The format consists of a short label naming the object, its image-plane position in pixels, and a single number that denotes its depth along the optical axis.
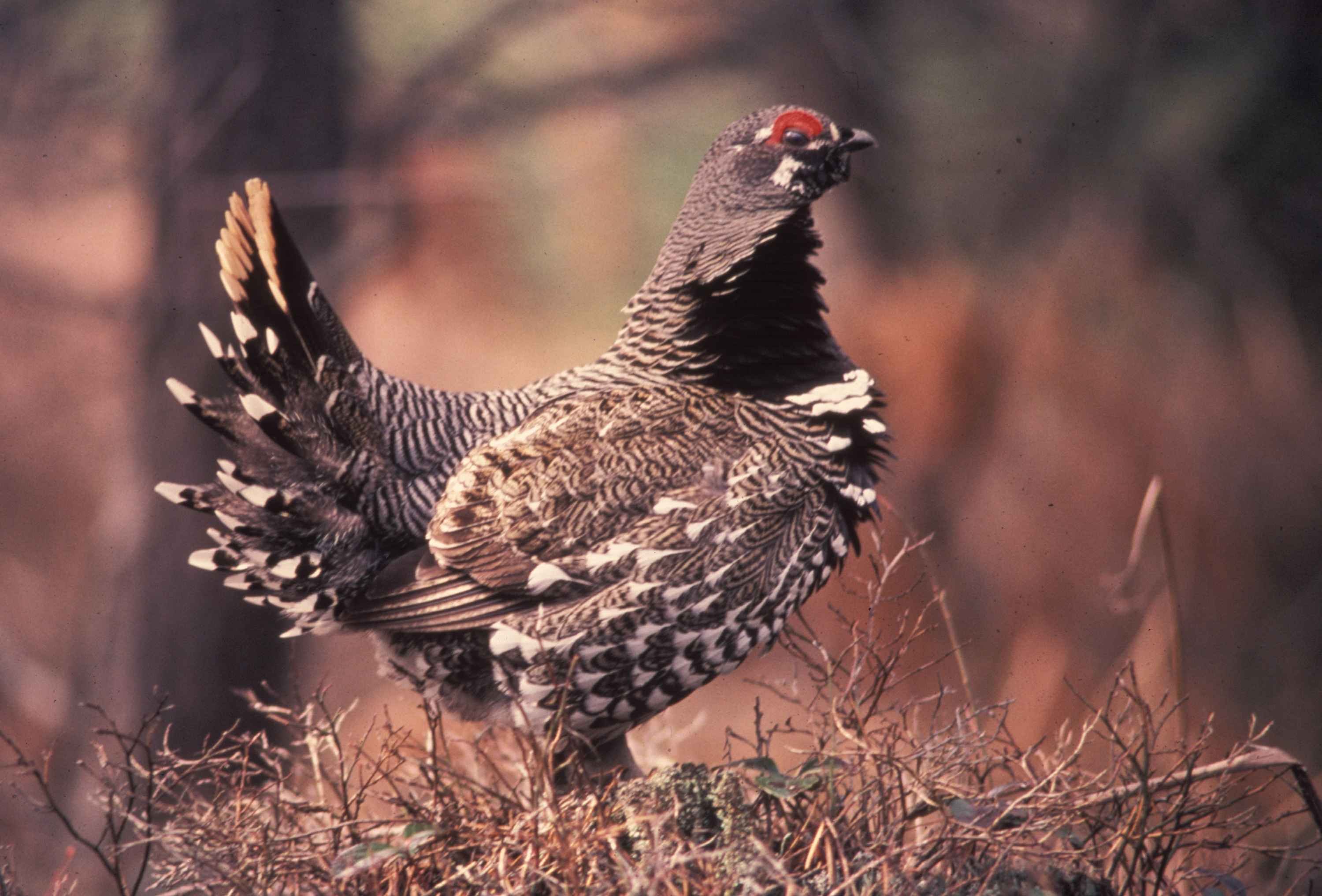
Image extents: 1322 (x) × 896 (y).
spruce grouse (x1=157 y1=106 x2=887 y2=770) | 4.86
